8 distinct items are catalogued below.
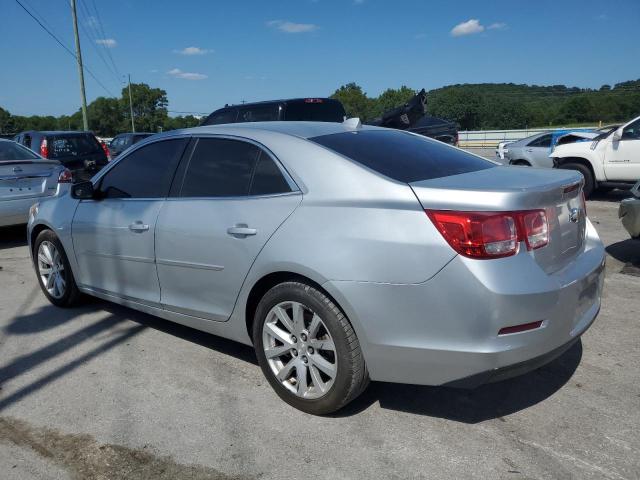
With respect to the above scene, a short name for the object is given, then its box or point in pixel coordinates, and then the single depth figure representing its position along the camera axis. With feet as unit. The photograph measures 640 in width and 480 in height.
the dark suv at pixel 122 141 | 70.49
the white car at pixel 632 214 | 19.12
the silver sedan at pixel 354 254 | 8.60
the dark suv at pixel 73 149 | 40.45
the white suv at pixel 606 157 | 34.04
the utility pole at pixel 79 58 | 91.09
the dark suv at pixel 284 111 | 31.37
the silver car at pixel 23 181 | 25.11
